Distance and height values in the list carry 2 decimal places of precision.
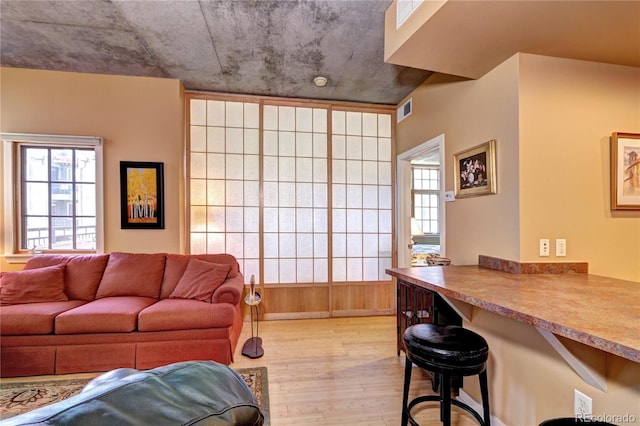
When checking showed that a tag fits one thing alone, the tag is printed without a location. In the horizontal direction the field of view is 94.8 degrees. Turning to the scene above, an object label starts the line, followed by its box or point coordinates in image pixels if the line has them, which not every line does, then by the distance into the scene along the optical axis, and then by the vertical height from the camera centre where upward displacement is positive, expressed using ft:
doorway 9.38 +0.62
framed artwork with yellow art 10.72 +0.69
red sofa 7.56 -2.71
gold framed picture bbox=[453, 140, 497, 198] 7.00 +1.10
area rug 6.30 -4.13
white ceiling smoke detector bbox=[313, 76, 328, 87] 10.57 +4.85
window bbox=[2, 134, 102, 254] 10.39 +0.70
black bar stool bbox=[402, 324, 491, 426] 4.40 -2.17
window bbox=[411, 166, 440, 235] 22.84 +1.25
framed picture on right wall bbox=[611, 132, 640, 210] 6.45 +0.95
